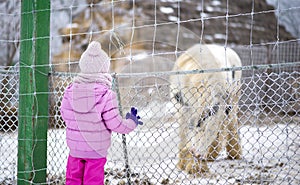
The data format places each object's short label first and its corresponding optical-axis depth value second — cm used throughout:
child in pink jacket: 458
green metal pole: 499
